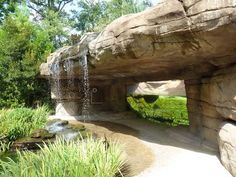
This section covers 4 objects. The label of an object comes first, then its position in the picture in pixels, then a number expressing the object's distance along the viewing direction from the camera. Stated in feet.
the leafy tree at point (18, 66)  28.85
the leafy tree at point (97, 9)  54.40
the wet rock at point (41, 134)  17.73
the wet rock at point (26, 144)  16.43
